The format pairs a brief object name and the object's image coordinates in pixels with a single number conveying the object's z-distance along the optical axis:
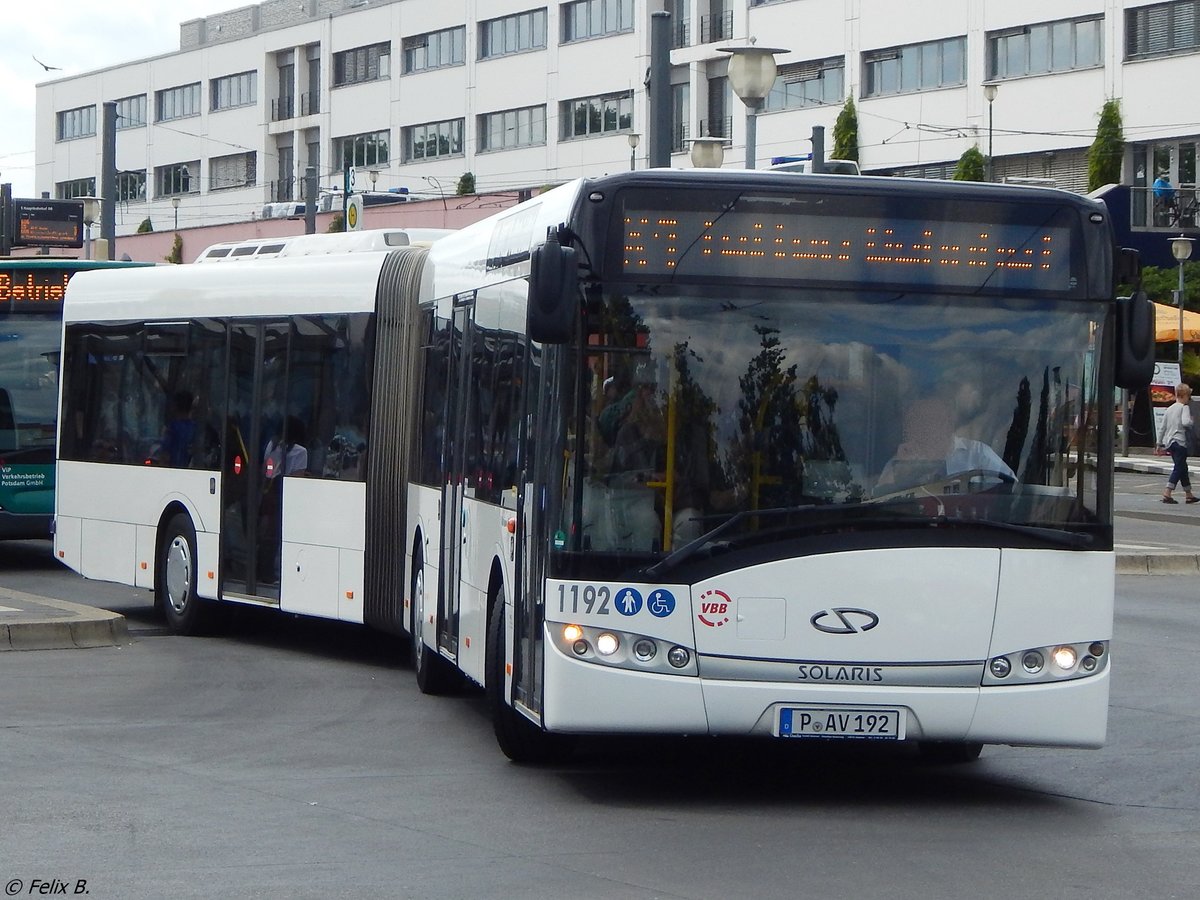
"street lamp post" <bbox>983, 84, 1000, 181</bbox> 56.75
